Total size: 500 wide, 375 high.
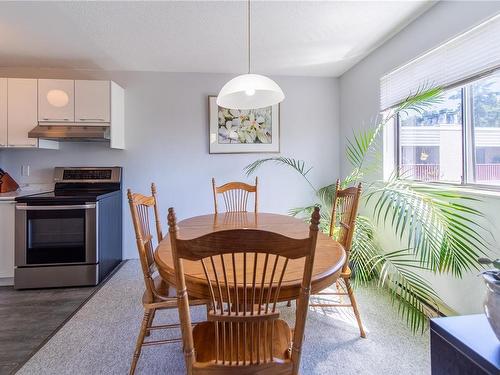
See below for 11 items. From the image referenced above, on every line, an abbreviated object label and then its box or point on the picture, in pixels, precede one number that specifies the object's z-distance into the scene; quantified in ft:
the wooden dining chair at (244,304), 2.73
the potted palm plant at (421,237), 5.27
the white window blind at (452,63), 5.24
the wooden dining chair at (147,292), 4.73
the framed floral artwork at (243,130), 11.07
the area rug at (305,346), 5.16
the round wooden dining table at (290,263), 3.39
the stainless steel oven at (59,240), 8.41
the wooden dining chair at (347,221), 6.03
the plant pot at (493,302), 3.05
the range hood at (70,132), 9.13
